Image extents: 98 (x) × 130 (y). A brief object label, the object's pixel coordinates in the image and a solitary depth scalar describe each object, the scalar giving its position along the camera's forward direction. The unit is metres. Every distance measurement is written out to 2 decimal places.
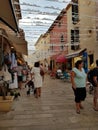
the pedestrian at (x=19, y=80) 6.71
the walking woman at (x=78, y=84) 3.53
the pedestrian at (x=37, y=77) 5.02
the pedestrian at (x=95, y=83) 3.59
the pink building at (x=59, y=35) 13.85
